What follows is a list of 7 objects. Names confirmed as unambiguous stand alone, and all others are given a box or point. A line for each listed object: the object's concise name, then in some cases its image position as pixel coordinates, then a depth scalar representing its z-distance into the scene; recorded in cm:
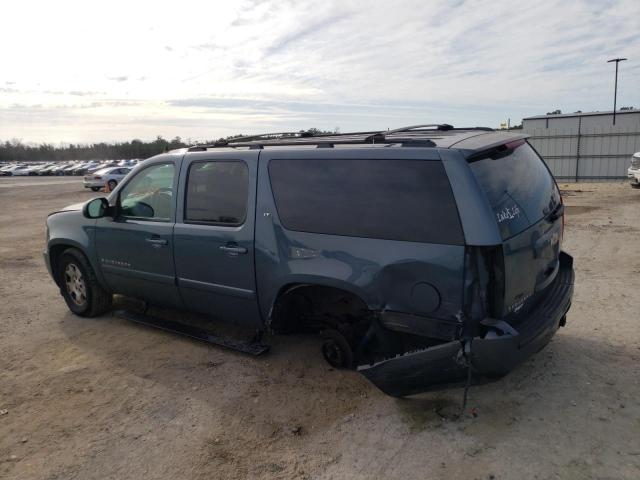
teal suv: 301
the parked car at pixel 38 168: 5784
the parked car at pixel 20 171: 5606
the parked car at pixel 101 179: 2752
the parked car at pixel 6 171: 5572
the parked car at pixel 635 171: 1670
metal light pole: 3580
